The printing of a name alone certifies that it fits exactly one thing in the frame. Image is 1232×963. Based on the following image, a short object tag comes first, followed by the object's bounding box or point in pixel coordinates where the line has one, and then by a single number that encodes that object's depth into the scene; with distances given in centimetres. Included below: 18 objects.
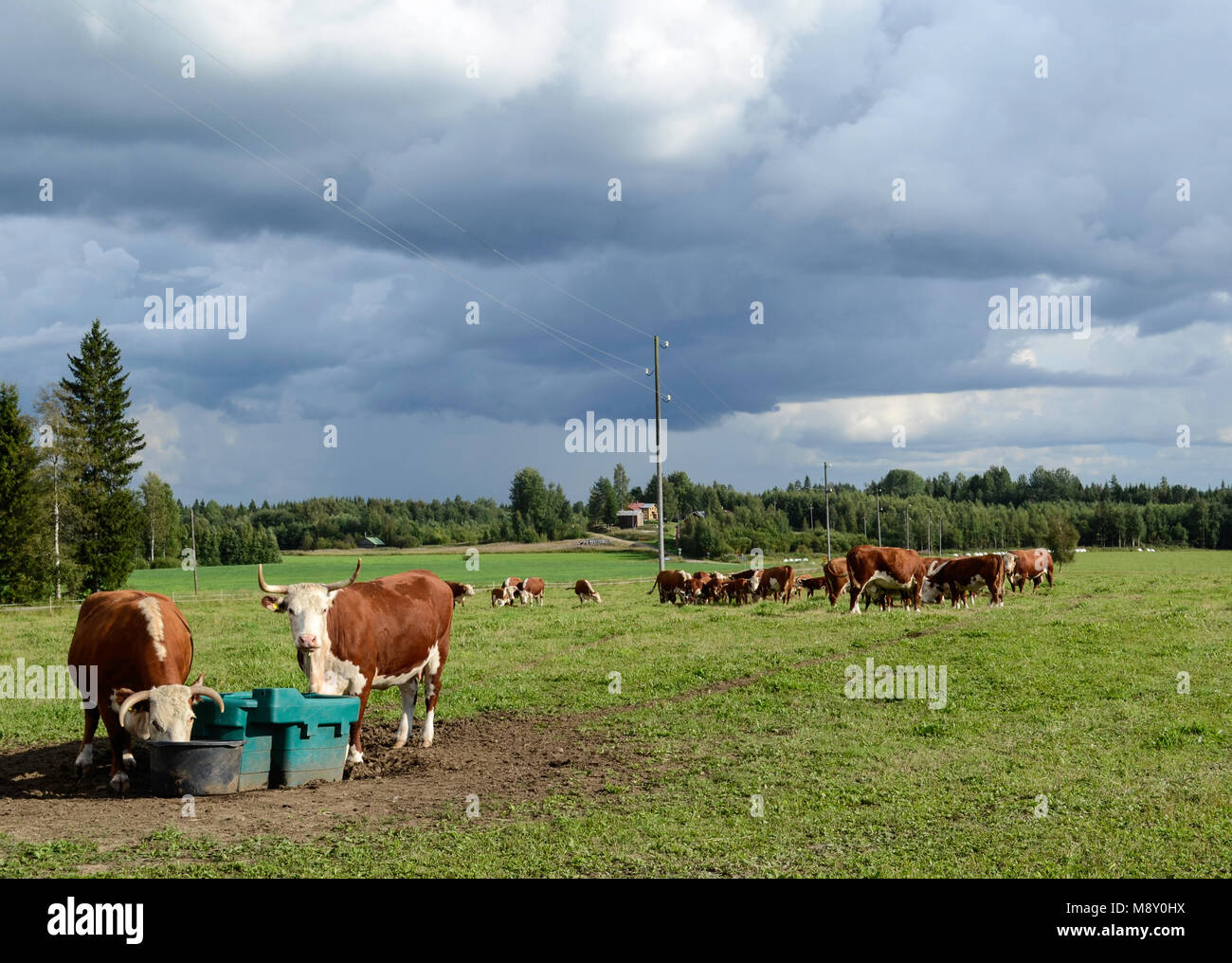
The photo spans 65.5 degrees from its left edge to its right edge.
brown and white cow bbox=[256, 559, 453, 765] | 1171
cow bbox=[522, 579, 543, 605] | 4938
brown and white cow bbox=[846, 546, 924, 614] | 3008
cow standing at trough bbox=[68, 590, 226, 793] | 1062
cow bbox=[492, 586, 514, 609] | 4608
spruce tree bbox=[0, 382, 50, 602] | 5200
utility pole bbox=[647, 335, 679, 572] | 4438
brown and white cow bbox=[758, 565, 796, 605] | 3841
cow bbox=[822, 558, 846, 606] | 3556
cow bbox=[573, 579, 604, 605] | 4712
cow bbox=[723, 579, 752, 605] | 3938
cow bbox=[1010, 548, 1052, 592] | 4053
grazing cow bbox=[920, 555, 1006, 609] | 3158
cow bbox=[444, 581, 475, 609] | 4581
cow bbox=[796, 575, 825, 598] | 4303
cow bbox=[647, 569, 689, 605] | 4259
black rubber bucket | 1016
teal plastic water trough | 1061
